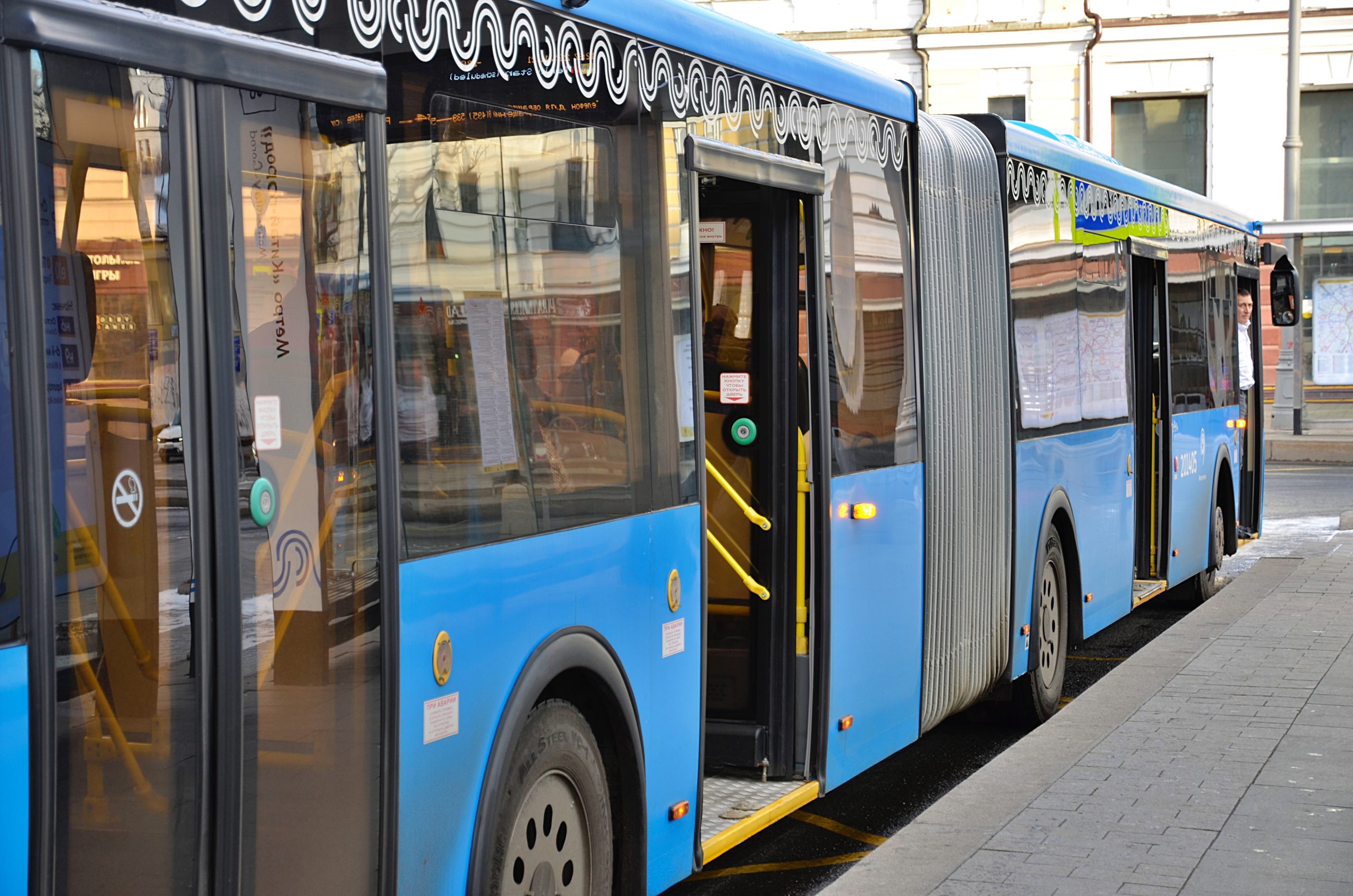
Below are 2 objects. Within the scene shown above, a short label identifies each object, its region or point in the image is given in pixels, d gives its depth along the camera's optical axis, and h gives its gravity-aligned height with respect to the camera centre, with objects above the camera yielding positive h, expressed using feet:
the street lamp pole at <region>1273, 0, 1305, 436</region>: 86.07 +9.84
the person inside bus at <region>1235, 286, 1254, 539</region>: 44.75 -0.15
